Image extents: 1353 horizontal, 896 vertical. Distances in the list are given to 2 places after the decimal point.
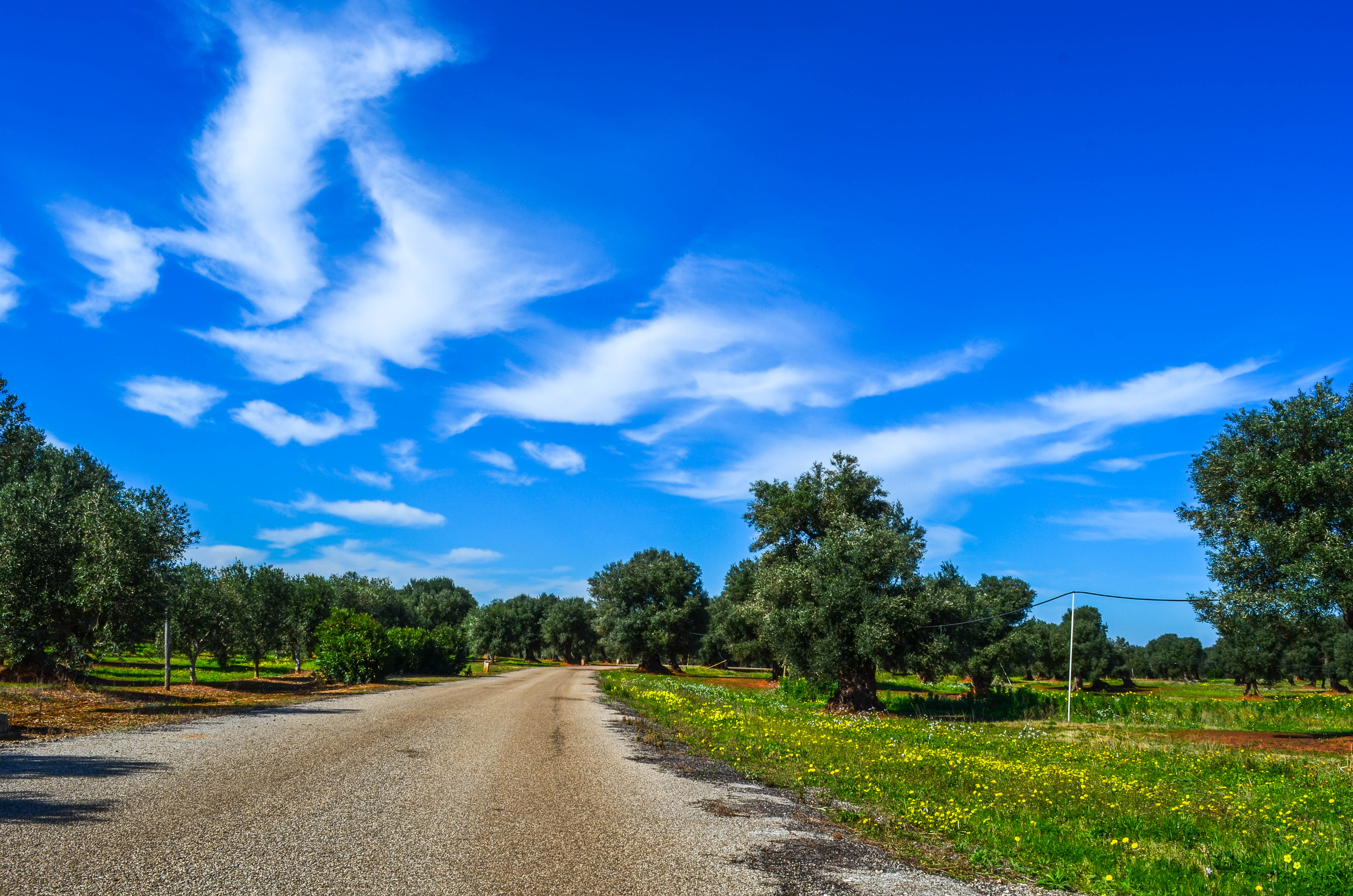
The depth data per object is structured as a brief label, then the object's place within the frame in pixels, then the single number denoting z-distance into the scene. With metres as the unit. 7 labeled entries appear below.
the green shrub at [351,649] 40.12
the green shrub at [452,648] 59.88
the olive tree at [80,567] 22.38
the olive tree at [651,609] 74.75
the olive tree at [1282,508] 23.73
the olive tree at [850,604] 30.80
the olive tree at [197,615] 36.50
